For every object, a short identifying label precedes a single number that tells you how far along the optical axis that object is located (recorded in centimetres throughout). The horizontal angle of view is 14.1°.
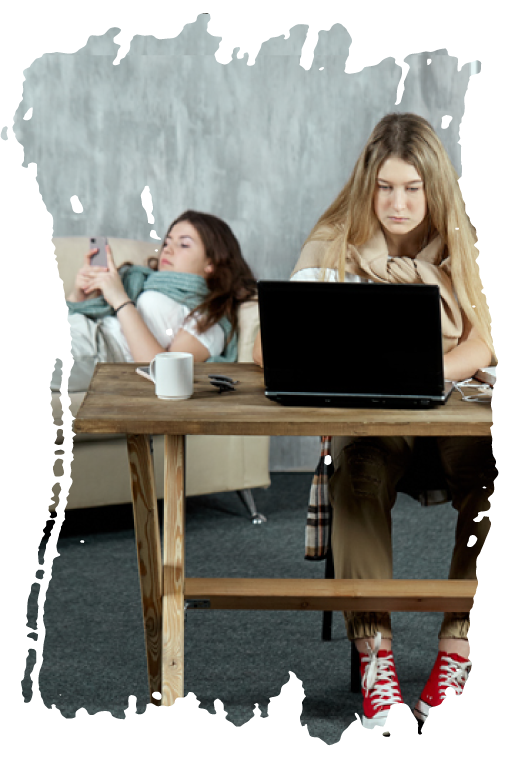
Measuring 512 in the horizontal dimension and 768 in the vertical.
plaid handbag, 493
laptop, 436
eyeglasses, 458
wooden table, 428
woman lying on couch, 633
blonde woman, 468
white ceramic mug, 444
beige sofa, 617
